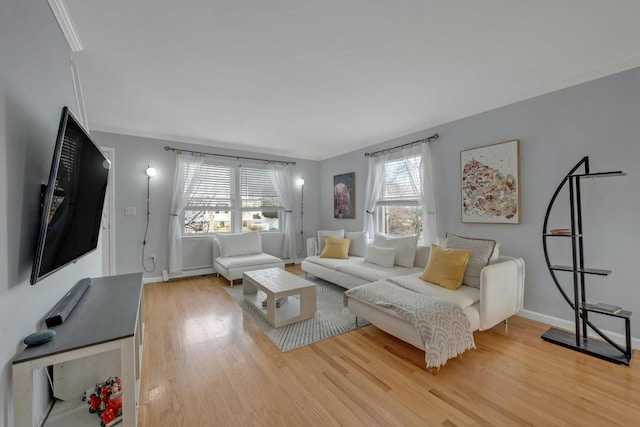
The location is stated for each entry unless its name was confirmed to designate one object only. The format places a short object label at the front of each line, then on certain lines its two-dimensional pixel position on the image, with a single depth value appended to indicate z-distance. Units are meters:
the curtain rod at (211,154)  4.32
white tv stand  1.04
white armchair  3.99
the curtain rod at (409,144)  3.59
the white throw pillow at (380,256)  3.49
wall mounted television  1.20
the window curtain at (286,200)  5.41
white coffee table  2.62
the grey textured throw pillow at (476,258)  2.54
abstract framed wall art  2.85
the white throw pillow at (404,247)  3.43
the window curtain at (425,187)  3.61
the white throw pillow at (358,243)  4.32
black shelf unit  2.00
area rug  2.37
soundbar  1.35
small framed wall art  5.12
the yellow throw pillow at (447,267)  2.51
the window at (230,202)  4.68
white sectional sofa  2.14
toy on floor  1.35
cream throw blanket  1.84
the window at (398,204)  4.04
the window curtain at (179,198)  4.29
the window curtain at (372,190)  4.46
